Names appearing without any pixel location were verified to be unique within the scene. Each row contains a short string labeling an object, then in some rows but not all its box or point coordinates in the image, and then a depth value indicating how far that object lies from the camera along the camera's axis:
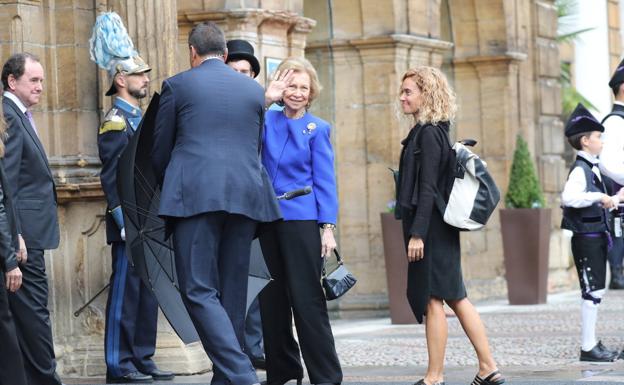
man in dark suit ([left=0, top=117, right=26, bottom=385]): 8.39
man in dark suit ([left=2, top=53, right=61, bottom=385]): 9.08
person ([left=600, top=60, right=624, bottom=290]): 11.58
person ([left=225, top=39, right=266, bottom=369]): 10.93
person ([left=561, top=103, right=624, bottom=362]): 11.45
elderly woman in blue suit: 9.23
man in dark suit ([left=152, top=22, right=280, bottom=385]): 8.29
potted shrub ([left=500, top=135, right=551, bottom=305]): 17.72
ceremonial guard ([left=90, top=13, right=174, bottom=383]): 10.57
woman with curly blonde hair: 9.31
